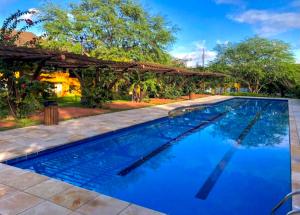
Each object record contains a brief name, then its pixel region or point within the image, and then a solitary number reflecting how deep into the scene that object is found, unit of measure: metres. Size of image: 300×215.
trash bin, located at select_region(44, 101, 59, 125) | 9.23
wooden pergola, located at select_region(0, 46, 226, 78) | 8.69
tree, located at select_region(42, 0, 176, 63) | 19.91
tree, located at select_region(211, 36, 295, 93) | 30.33
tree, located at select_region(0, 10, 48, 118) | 9.78
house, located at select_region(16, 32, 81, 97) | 16.54
